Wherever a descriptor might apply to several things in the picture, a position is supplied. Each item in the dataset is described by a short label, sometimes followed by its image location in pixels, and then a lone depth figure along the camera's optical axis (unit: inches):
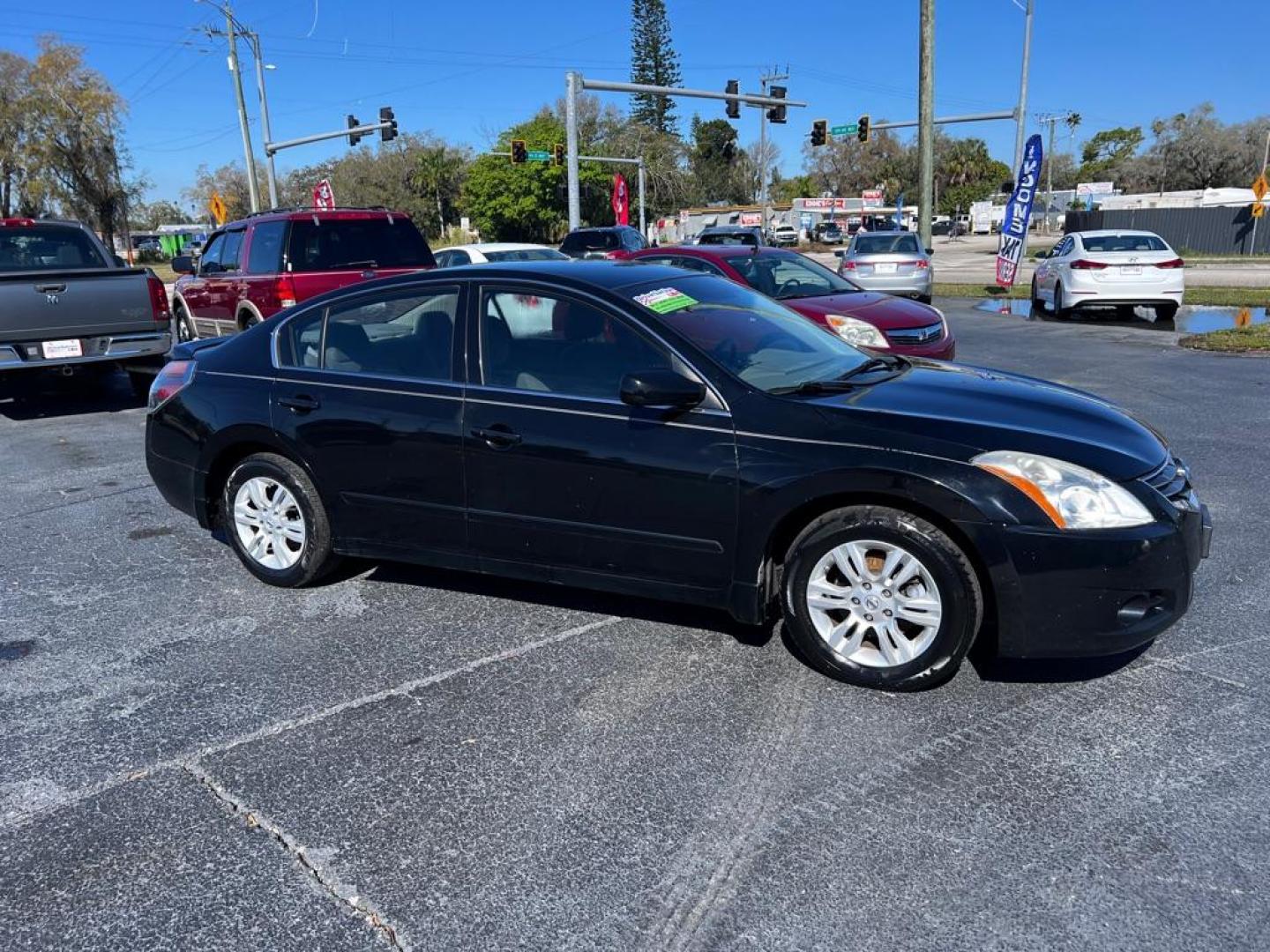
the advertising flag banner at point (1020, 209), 768.3
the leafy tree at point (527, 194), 2516.0
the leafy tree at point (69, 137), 1700.3
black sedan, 136.7
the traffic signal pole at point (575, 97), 966.4
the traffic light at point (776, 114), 1189.7
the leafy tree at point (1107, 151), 4328.2
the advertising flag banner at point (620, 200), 1387.8
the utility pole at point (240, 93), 1241.4
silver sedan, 690.2
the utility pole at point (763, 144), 1709.4
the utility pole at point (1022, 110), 1210.0
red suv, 409.7
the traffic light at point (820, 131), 1293.4
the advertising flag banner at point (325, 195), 948.0
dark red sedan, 347.3
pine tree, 3157.0
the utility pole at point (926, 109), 815.7
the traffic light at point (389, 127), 1212.5
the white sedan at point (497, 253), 527.2
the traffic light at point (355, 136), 1229.1
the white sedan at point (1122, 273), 624.1
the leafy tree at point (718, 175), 4062.5
